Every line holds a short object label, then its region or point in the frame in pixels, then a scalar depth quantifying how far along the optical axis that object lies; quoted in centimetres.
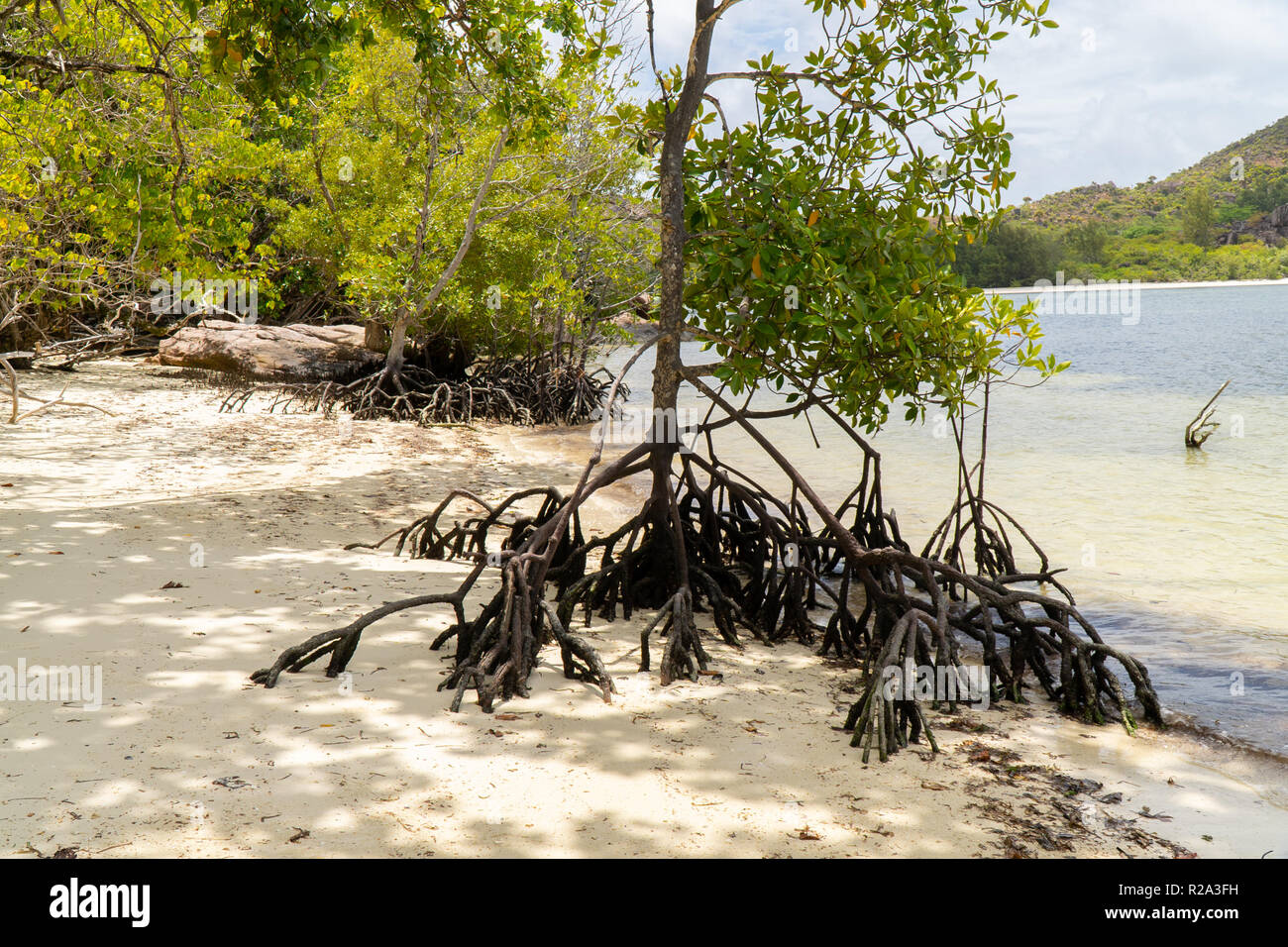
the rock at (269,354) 1686
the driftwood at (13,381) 770
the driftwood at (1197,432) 1440
